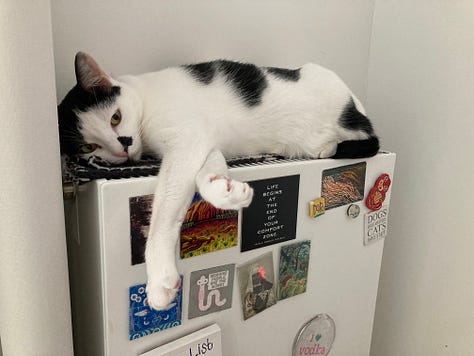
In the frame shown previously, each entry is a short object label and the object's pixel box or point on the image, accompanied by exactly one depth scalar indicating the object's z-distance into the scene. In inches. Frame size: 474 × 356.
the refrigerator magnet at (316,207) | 30.6
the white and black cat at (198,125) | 23.1
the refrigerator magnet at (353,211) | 33.5
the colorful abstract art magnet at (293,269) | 30.6
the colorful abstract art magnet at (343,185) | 31.4
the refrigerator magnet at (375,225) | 35.7
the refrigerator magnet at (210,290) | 26.2
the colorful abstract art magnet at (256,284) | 28.6
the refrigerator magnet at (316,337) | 34.0
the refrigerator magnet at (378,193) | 34.8
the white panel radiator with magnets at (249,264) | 23.5
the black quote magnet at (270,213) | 27.7
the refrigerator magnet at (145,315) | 24.2
